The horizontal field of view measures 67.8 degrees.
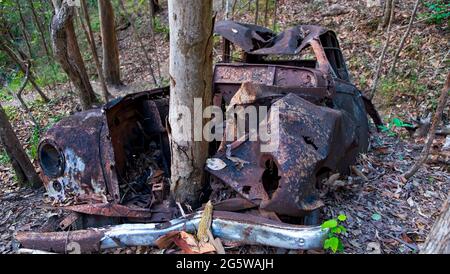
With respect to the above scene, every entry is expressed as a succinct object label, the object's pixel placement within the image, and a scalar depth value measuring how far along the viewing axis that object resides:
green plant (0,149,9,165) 5.12
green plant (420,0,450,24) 7.09
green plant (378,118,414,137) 4.95
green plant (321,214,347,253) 2.24
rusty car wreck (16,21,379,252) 2.42
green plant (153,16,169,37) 12.01
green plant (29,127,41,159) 5.10
